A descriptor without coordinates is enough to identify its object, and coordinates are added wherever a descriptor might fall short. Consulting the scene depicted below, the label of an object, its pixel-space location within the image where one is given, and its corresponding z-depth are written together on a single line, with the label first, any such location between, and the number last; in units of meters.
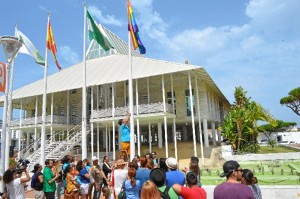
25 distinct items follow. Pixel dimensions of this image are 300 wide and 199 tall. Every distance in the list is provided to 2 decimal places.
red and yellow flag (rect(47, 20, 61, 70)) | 16.35
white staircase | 21.38
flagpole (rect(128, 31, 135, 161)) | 13.17
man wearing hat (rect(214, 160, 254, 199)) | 3.38
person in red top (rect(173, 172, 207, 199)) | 3.74
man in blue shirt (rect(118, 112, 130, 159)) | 9.81
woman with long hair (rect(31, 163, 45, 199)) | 7.05
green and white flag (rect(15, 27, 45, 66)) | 14.72
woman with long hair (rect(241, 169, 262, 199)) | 4.37
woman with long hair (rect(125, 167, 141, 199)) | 4.84
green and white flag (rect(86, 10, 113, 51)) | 14.60
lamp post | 8.16
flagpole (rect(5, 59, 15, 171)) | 8.90
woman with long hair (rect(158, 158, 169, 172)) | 5.29
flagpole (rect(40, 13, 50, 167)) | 16.08
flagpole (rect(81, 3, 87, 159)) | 14.41
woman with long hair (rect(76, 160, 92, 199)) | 7.86
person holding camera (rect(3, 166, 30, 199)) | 5.66
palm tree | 22.41
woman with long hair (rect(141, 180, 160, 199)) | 3.28
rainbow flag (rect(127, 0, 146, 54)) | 14.41
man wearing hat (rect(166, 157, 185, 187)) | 4.61
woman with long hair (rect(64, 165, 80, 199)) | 7.68
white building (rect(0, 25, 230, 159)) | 21.44
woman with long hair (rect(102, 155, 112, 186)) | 8.79
